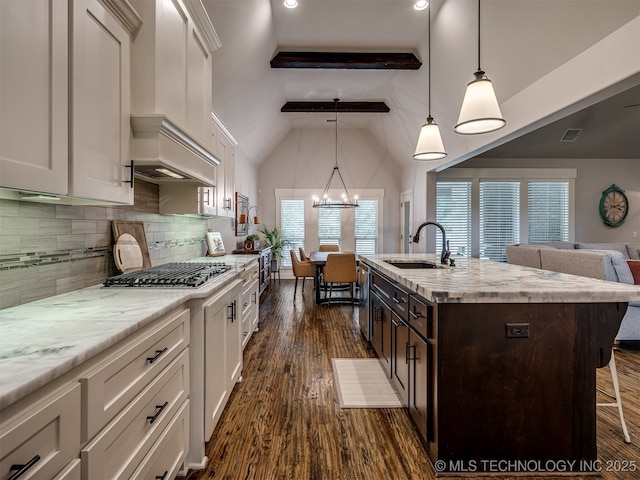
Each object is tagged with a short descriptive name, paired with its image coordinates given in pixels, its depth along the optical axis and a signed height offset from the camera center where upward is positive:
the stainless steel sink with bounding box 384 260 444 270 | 2.98 -0.24
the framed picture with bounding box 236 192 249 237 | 5.64 +0.48
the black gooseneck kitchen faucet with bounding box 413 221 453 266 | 2.73 -0.12
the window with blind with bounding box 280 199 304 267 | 7.95 +0.37
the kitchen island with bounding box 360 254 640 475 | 1.56 -0.70
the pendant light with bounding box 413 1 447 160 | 2.93 +0.90
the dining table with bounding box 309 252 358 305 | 4.97 -0.47
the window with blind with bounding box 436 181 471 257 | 6.77 +0.59
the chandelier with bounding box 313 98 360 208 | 7.66 +1.09
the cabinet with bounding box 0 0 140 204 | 0.93 +0.50
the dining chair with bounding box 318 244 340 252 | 6.79 -0.20
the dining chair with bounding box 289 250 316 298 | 5.52 -0.53
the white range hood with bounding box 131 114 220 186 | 1.58 +0.49
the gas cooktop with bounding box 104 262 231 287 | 1.69 -0.22
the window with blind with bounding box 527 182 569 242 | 6.75 +0.62
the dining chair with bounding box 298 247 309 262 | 6.04 -0.33
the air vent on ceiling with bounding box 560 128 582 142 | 5.73 +1.92
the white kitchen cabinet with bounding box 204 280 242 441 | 1.69 -0.70
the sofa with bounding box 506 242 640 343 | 3.23 -0.30
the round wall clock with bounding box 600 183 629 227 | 6.68 +0.69
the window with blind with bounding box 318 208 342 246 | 7.97 +0.32
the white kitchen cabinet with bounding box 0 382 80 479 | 0.62 -0.43
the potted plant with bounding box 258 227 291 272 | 7.51 -0.10
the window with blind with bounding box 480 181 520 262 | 6.77 +0.48
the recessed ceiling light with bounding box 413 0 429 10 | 3.41 +2.55
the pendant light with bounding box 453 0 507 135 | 2.06 +0.89
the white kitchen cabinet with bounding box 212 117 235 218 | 3.26 +0.79
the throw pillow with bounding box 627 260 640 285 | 3.60 -0.36
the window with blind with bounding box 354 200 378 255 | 7.99 +0.29
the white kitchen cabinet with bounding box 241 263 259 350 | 2.84 -0.63
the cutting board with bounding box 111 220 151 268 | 1.96 +0.04
